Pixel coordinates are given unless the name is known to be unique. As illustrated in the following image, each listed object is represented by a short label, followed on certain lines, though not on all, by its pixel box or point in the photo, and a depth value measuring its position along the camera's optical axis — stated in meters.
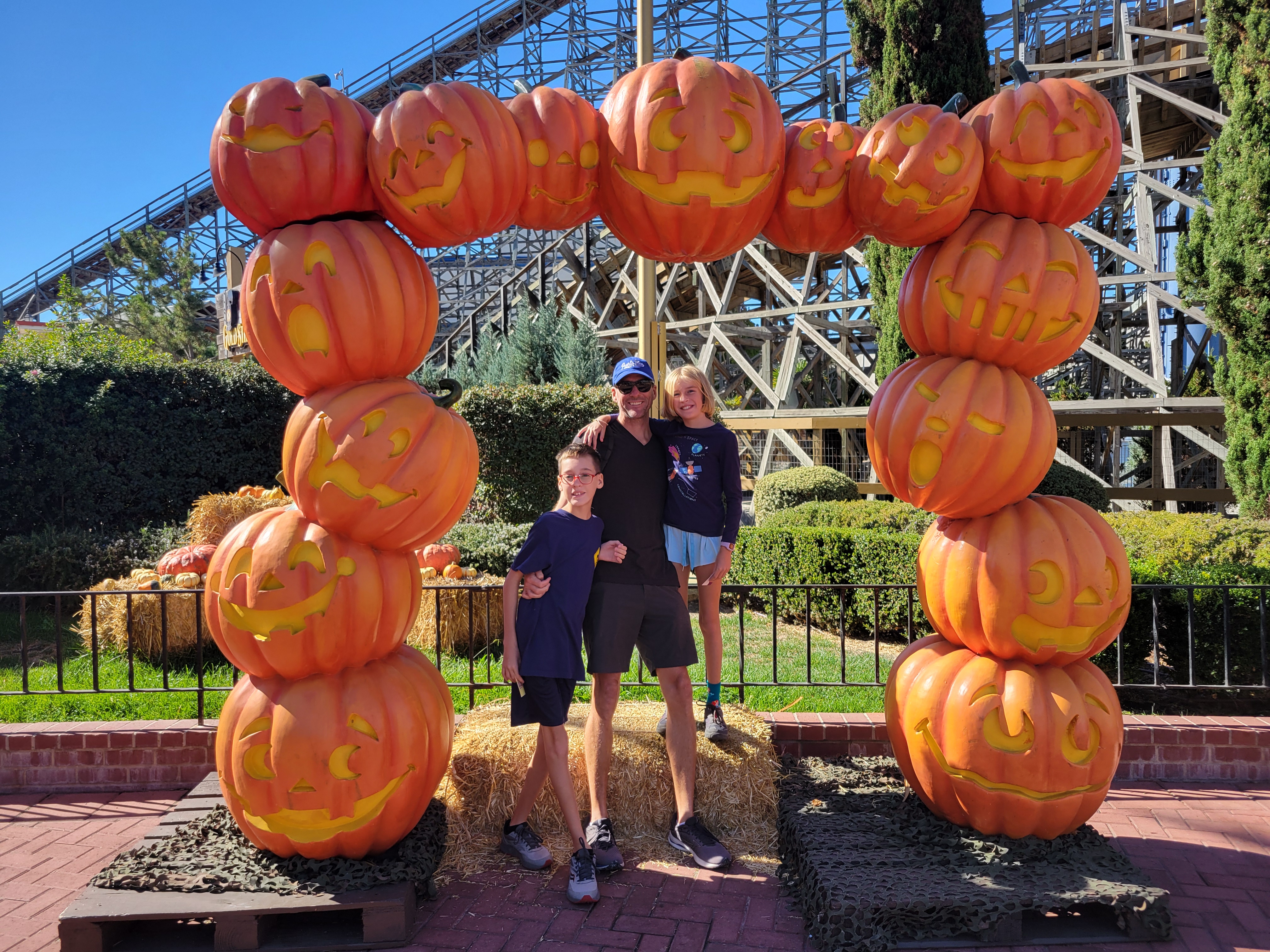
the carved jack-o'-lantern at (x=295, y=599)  2.73
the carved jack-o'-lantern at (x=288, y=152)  2.76
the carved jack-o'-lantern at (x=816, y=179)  3.08
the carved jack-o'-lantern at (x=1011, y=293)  2.95
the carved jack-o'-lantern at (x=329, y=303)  2.77
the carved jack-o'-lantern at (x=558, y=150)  2.98
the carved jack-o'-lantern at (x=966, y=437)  2.92
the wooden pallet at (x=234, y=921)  2.60
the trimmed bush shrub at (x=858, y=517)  8.40
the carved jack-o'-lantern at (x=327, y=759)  2.73
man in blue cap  3.27
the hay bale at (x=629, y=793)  3.50
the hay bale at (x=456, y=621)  6.26
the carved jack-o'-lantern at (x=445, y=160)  2.78
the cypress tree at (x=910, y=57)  9.34
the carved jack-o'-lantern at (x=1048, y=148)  2.95
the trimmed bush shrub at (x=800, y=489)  11.02
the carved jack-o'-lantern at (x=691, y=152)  2.87
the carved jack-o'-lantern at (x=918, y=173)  2.93
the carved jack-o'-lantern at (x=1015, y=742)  2.88
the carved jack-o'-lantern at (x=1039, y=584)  2.89
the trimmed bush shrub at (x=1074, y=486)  9.50
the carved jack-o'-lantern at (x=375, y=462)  2.73
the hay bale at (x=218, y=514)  7.27
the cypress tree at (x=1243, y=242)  7.38
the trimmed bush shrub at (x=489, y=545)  7.84
